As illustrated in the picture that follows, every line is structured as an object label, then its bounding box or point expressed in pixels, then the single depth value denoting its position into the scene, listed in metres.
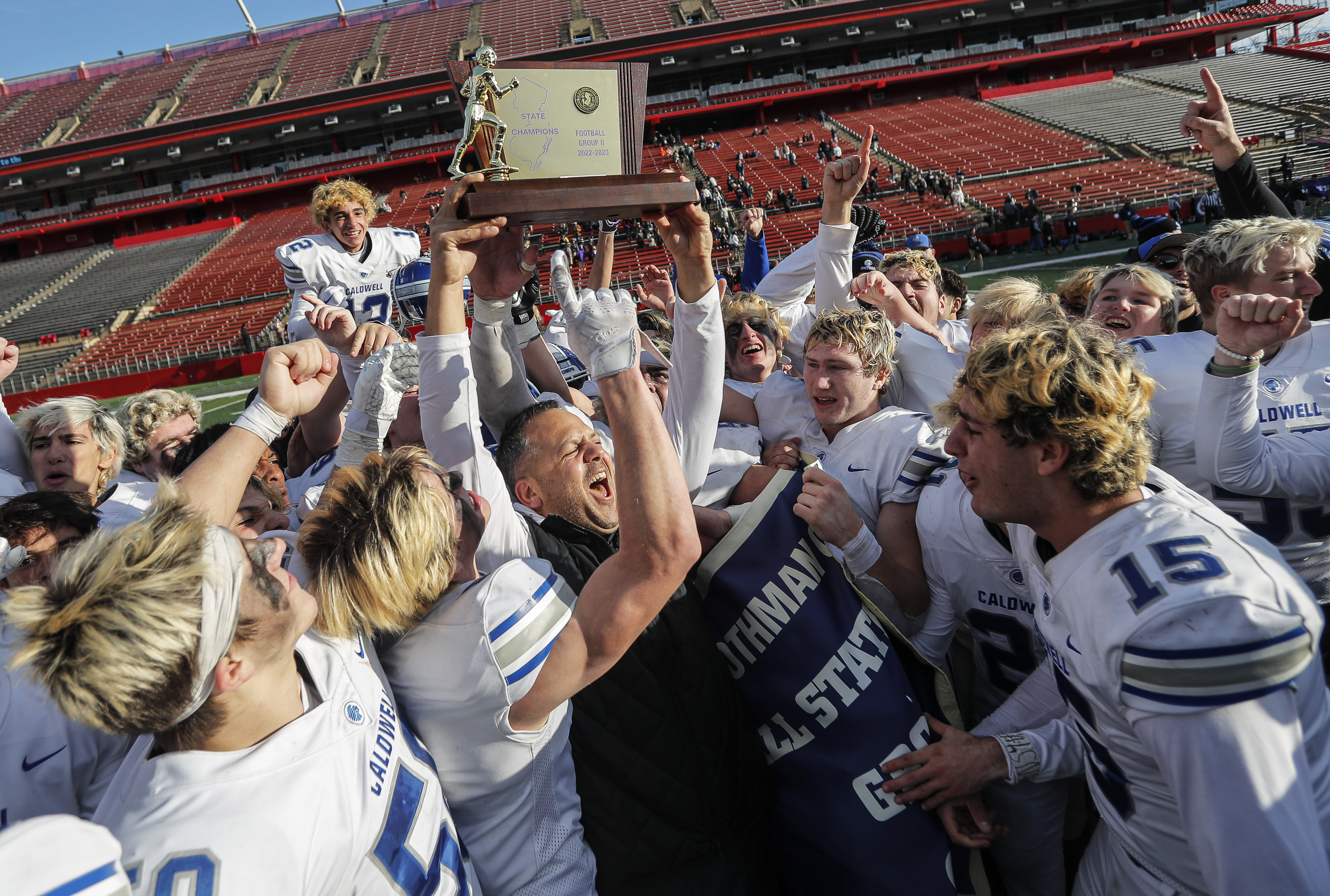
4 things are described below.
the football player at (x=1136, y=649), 1.27
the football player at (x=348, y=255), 4.59
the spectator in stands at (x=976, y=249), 18.12
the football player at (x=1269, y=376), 2.38
